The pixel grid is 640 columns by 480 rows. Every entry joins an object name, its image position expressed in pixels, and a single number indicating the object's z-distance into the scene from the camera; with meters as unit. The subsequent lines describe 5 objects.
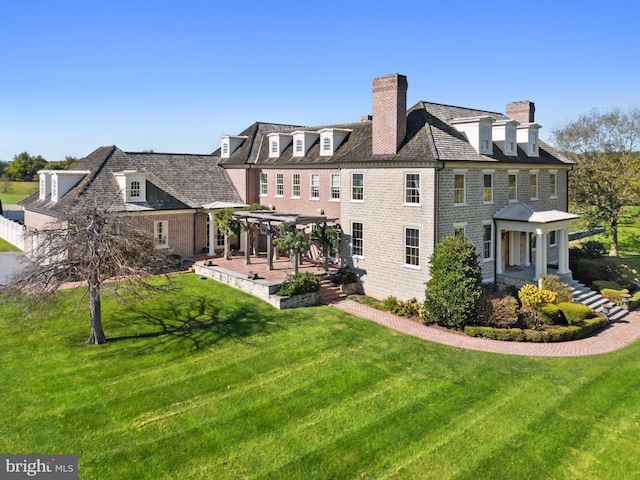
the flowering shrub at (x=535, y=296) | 22.64
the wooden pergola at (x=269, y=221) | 26.27
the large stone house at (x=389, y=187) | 24.09
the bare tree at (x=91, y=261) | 16.70
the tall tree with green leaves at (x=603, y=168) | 40.62
